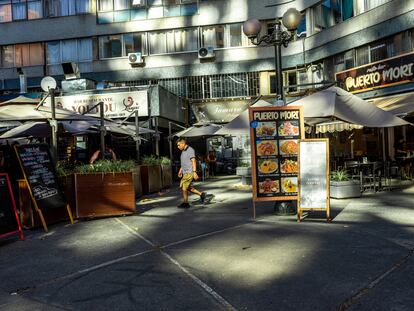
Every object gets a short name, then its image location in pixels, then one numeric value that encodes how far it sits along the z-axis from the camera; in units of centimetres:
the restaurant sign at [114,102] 2092
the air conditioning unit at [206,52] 2791
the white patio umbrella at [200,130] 1899
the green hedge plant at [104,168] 938
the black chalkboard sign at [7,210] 738
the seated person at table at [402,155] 1551
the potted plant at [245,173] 1562
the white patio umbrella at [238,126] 1223
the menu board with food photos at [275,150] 848
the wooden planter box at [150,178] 1442
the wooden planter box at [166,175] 1625
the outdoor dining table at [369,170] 1202
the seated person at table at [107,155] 1295
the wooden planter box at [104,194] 923
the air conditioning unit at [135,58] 2845
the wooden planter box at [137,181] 1304
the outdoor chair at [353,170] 1230
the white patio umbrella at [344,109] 1062
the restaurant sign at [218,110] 2755
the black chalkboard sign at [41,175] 820
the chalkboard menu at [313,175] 787
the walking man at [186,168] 1064
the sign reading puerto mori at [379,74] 1752
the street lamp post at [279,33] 939
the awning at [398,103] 1413
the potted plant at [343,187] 1085
